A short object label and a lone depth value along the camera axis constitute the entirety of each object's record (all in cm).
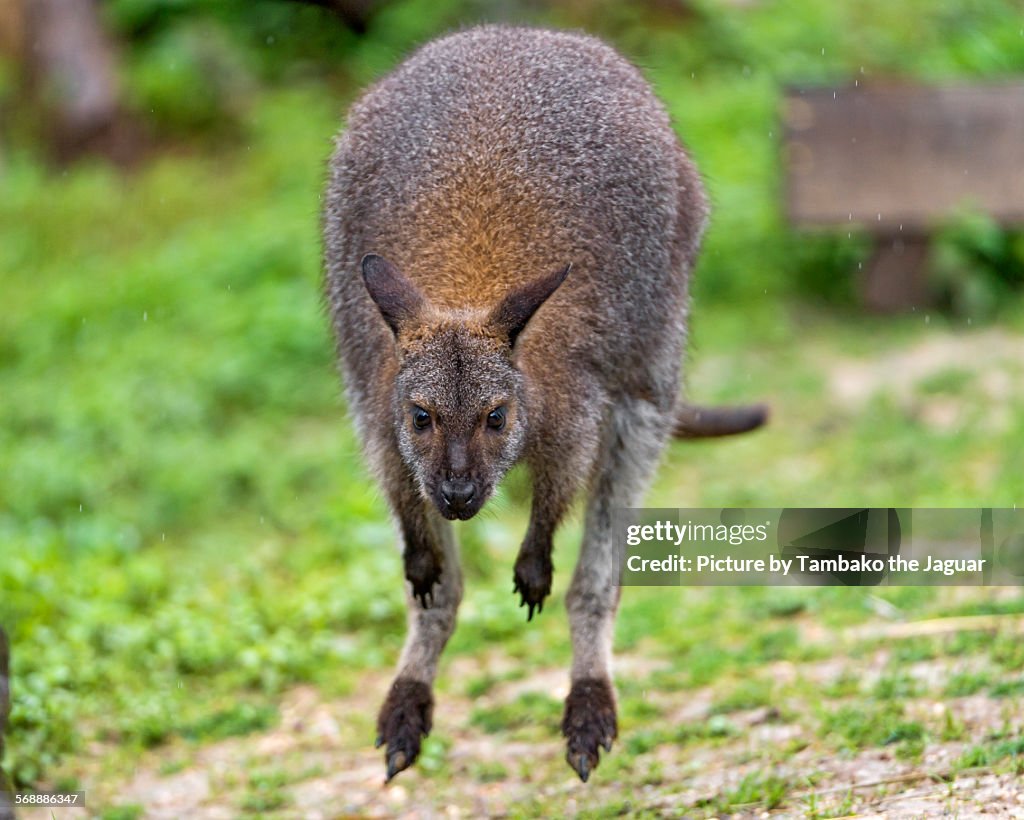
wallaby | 902
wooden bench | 2100
